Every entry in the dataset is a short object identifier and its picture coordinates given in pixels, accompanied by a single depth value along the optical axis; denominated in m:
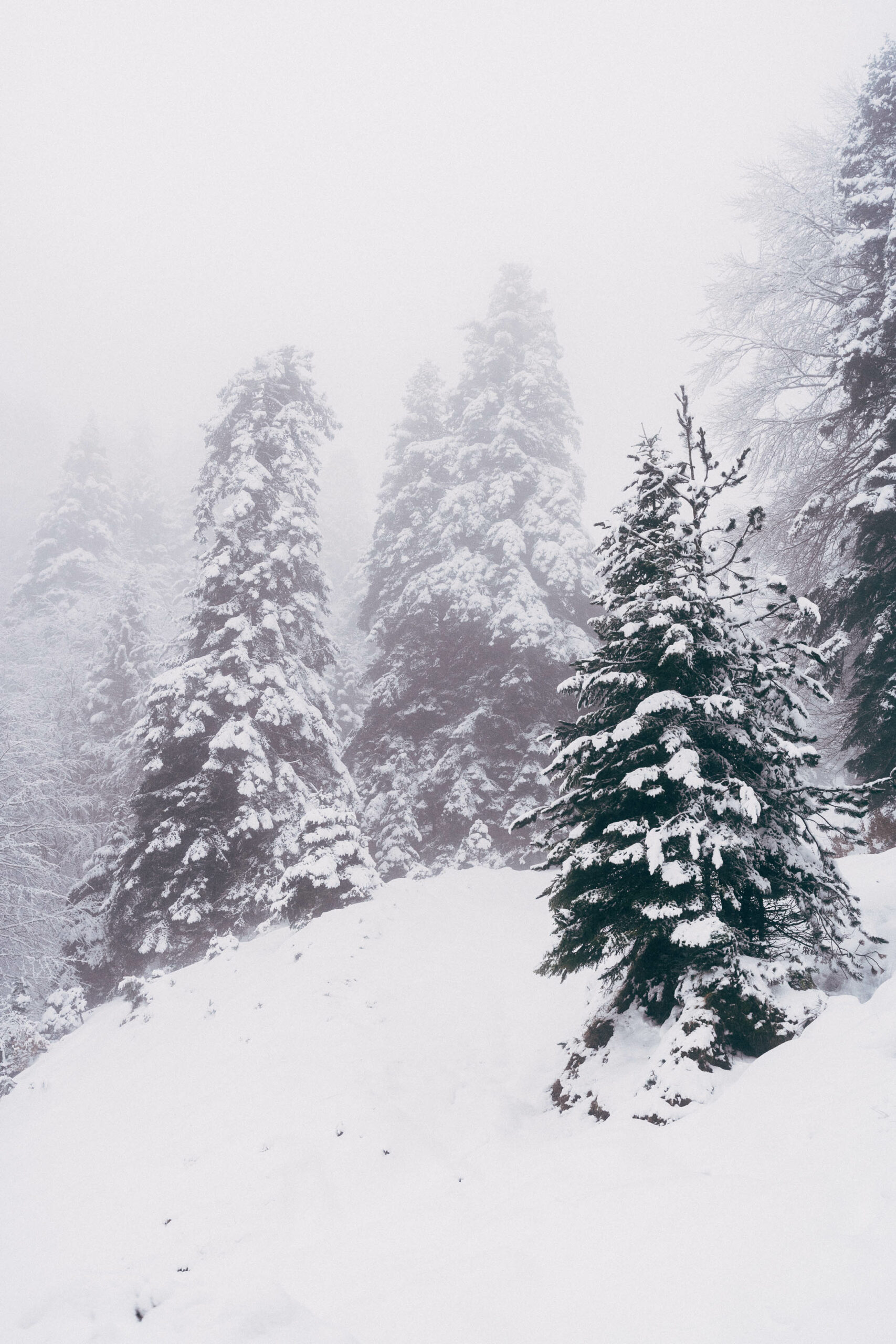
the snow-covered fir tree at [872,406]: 8.78
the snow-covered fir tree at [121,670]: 22.80
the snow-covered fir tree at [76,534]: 32.56
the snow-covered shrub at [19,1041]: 11.09
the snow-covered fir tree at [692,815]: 4.91
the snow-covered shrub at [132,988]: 10.70
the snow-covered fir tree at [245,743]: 12.38
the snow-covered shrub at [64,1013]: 11.88
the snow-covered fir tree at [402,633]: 17.81
